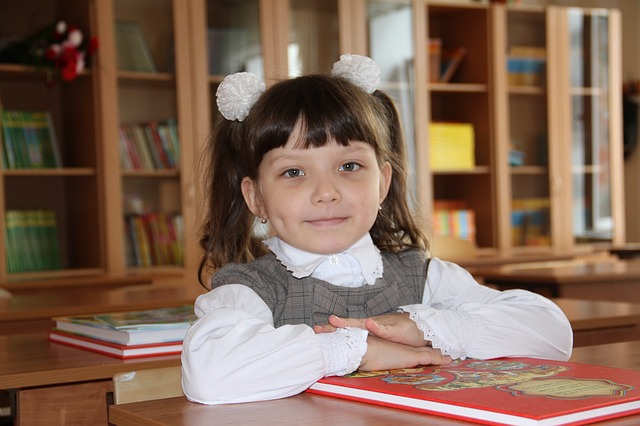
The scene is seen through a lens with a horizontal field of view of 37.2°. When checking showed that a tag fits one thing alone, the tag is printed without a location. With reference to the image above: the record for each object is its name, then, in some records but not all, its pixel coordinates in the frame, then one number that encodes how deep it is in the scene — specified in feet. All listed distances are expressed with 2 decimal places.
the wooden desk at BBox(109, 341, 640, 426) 3.00
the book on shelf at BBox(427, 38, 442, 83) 17.24
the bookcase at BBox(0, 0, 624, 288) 14.20
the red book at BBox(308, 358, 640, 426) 2.82
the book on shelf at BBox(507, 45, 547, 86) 17.75
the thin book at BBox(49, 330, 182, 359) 5.02
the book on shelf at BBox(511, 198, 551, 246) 17.61
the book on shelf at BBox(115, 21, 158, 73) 14.29
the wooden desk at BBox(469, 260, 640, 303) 9.86
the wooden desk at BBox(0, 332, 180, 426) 4.58
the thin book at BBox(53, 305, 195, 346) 5.10
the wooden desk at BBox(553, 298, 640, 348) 6.02
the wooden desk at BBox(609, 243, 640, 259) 16.75
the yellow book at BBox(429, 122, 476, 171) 17.13
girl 3.74
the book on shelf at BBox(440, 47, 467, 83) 17.57
